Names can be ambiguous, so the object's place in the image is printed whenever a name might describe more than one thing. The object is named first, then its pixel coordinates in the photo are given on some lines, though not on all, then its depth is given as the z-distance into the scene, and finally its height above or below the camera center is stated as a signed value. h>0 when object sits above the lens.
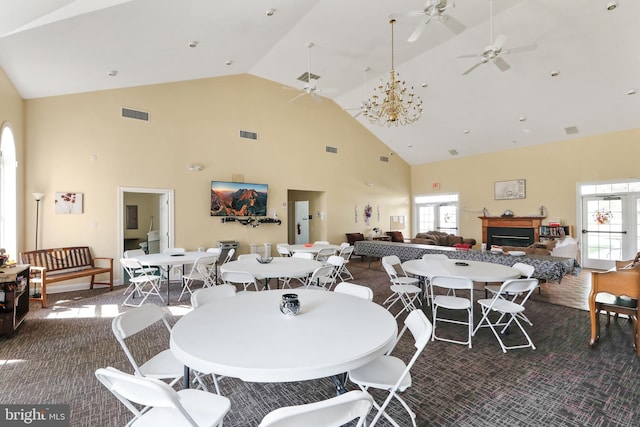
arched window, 4.95 +0.31
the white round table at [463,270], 3.35 -0.65
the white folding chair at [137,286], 4.68 -1.30
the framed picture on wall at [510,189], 9.23 +0.77
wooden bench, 4.93 -0.86
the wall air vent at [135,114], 6.25 +2.09
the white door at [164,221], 6.82 -0.11
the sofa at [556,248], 6.43 -0.74
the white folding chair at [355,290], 2.66 -0.67
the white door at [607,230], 7.52 -0.40
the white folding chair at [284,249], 6.41 -0.71
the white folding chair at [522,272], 3.76 -0.71
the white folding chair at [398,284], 3.99 -0.96
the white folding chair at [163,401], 1.18 -0.93
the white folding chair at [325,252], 6.13 -0.73
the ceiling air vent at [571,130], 7.88 +2.17
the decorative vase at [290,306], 1.95 -0.57
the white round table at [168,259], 4.61 -0.66
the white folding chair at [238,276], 3.38 -0.68
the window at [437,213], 10.97 +0.07
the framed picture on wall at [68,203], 5.69 +0.25
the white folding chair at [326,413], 1.05 -0.73
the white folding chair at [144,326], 1.82 -0.71
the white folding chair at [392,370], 1.70 -0.95
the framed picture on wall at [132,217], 8.91 -0.02
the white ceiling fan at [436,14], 3.61 +2.42
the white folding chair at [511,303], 3.17 -0.96
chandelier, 5.50 +2.93
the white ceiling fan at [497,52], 4.44 +2.41
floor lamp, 5.19 +0.14
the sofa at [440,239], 9.30 -0.76
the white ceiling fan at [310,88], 5.99 +2.47
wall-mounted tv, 7.30 +0.42
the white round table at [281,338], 1.33 -0.64
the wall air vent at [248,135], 7.77 +2.06
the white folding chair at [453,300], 3.29 -0.95
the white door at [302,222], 10.28 -0.22
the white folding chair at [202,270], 4.95 -0.90
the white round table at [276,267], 3.43 -0.63
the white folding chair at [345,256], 6.35 -0.90
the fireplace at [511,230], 8.63 -0.45
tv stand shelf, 3.47 -0.95
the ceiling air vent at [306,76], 7.59 +3.49
